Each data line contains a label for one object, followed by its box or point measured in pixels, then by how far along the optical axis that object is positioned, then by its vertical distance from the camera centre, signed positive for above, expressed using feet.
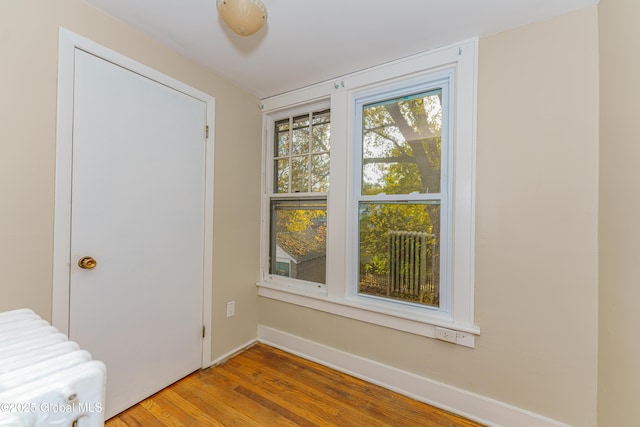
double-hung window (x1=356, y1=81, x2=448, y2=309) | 5.80 +0.48
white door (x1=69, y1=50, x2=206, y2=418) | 4.61 -0.31
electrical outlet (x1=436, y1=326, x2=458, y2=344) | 5.28 -2.37
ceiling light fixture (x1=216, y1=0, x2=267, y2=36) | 3.73 +2.88
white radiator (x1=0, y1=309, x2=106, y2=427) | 1.85 -1.30
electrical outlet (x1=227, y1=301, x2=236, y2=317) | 7.18 -2.59
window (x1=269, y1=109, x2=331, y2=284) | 7.33 +0.50
